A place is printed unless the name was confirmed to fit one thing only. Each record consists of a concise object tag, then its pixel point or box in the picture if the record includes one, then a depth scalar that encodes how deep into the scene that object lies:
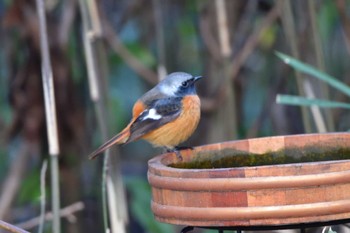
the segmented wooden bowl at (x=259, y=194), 3.94
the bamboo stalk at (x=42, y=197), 5.84
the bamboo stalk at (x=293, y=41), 7.97
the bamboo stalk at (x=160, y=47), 8.88
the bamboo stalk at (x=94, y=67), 7.15
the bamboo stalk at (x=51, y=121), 6.09
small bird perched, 7.72
